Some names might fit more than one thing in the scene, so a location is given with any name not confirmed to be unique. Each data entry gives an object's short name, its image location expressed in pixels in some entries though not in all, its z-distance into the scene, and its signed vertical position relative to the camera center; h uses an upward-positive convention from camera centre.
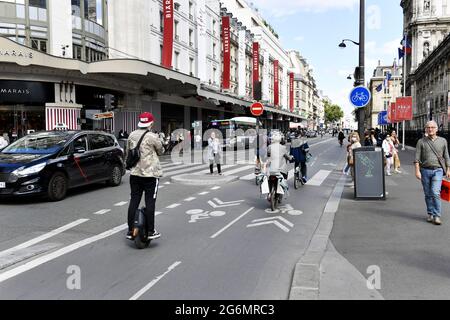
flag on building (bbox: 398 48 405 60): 37.26 +7.67
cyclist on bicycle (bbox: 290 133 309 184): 12.64 -0.45
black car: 9.15 -0.52
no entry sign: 15.23 +1.11
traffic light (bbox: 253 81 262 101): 14.55 +1.73
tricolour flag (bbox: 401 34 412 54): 35.87 +8.03
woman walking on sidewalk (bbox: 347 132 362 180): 11.81 -0.06
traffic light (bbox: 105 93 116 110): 20.01 +1.90
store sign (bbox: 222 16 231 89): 46.47 +10.21
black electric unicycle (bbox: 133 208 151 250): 5.83 -1.24
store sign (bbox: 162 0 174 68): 31.72 +8.18
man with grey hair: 7.18 -0.48
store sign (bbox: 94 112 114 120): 18.90 +1.16
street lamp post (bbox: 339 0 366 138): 11.98 +2.27
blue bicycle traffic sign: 11.21 +1.15
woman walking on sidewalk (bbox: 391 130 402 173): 16.24 -1.02
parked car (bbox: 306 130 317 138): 77.79 +0.98
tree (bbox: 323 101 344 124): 185.12 +11.44
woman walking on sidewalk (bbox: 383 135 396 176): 15.08 -0.44
